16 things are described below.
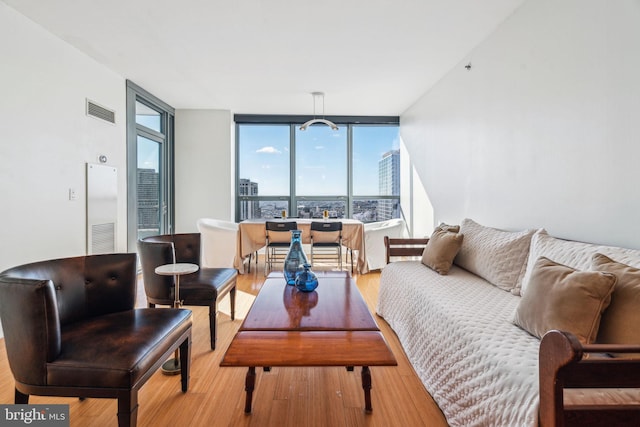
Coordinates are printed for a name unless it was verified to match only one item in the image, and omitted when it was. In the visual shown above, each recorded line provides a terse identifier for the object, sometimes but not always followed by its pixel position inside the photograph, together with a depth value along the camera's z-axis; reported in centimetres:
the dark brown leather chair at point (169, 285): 233
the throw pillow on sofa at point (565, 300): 127
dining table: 457
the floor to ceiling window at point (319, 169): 622
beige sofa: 106
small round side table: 202
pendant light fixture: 482
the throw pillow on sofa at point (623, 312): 122
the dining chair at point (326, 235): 449
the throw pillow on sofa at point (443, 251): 262
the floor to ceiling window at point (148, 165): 431
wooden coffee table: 131
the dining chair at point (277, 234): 440
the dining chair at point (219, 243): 469
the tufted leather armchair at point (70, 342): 127
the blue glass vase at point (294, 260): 231
